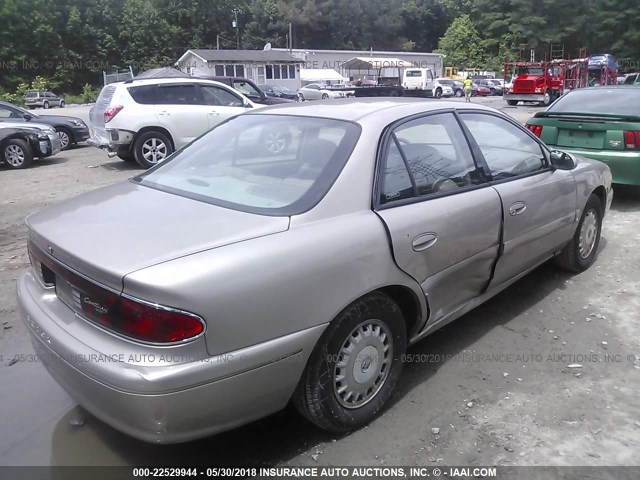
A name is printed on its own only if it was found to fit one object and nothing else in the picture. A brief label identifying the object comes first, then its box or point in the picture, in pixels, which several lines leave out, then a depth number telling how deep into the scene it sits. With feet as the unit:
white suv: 34.55
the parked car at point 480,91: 151.94
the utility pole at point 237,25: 265.75
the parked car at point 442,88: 140.26
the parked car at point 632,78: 71.94
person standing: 115.75
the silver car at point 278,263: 6.96
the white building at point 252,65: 171.53
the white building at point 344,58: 211.16
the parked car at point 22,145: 36.35
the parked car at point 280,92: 106.96
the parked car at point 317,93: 115.34
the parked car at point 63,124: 41.31
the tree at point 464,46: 220.02
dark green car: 21.50
